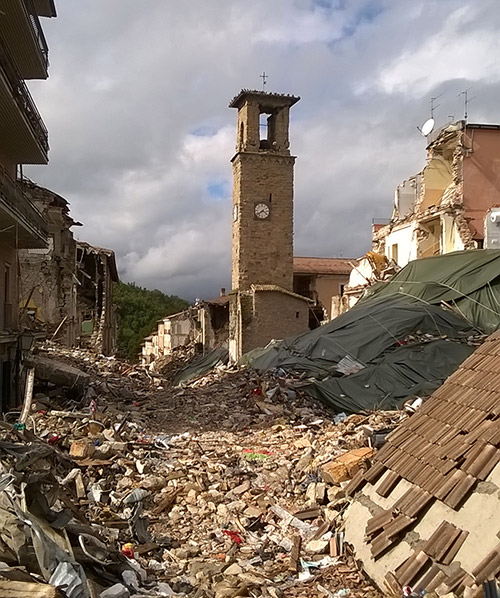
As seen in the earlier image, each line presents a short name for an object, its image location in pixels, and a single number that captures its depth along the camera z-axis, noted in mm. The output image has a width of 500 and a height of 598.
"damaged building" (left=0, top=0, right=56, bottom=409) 13539
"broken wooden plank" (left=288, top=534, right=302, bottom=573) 6328
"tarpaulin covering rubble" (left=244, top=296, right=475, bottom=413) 15531
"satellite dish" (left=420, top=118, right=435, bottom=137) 26480
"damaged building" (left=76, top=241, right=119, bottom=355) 34606
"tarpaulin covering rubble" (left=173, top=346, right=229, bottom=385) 25427
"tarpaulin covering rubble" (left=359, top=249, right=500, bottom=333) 18359
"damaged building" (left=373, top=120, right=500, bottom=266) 23094
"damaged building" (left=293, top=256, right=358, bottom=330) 38125
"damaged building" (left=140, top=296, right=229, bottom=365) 33469
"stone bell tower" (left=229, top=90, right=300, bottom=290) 28688
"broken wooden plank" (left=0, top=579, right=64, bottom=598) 3787
